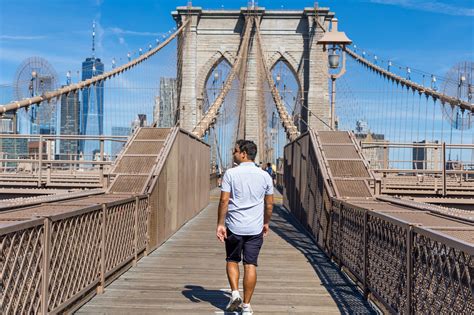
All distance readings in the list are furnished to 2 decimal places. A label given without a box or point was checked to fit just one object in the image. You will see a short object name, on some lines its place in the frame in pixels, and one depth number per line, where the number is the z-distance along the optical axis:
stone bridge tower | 42.31
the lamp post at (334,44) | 12.83
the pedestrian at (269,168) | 24.54
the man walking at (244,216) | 4.56
